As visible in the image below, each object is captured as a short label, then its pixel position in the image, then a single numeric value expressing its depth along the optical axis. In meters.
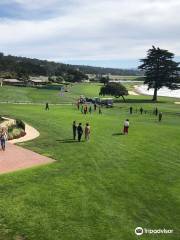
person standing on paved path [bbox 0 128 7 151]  15.97
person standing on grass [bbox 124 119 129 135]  21.57
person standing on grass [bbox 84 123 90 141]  18.78
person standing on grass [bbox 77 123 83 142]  18.66
